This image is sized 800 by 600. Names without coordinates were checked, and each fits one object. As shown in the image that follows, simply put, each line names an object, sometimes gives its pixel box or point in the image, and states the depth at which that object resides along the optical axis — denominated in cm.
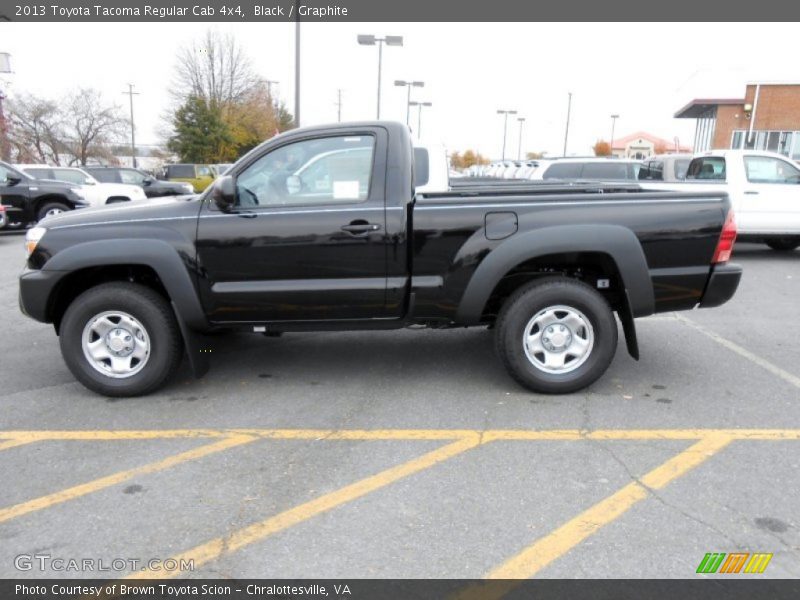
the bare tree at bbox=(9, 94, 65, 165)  4662
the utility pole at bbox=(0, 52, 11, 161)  2330
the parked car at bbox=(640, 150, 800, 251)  1096
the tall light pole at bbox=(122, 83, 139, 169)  5899
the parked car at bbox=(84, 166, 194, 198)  1989
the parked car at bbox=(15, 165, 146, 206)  1688
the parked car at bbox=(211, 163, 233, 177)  2903
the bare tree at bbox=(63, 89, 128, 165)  5456
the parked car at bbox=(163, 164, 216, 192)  3080
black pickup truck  437
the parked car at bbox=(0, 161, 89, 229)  1425
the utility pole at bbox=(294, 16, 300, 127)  1749
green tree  4316
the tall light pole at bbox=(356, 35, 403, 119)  2414
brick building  3569
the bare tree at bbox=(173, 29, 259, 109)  4616
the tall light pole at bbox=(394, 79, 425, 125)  3597
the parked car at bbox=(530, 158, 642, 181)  1402
